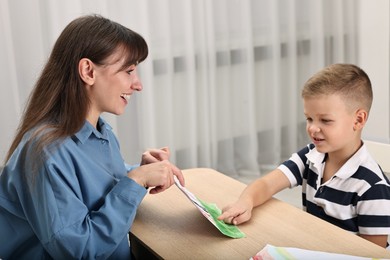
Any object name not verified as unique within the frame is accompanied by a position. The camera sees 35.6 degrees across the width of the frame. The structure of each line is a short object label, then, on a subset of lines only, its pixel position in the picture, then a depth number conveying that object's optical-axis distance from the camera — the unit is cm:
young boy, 167
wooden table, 147
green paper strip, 156
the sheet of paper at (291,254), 139
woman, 146
